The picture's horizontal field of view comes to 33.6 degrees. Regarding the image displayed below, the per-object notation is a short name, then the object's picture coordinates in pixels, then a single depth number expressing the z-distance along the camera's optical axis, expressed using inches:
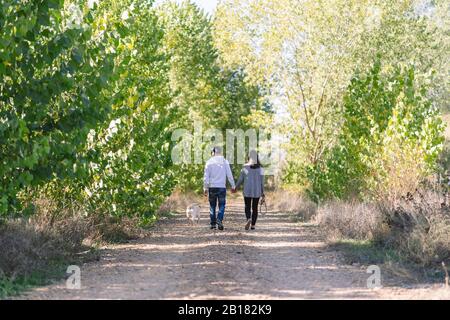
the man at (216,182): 759.7
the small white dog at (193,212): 855.7
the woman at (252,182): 768.9
